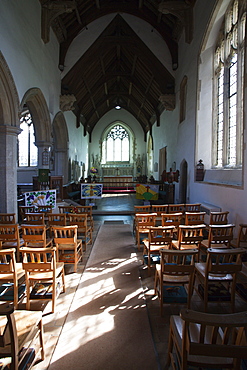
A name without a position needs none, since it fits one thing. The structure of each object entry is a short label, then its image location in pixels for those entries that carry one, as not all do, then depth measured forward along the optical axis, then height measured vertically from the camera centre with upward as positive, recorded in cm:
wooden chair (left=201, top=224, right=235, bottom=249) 388 -93
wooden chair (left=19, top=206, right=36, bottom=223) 590 -86
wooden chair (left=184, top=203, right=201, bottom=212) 665 -70
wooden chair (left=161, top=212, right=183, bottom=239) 478 -78
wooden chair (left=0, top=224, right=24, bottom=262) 416 -93
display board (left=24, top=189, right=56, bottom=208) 710 -57
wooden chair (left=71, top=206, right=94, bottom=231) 645 -104
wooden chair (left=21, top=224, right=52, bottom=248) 406 -93
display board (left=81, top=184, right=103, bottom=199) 985 -50
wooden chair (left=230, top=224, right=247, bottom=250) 396 -103
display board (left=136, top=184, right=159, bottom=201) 1075 -55
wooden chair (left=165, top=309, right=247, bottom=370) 141 -94
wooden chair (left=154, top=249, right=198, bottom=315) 277 -119
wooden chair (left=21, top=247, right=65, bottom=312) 294 -118
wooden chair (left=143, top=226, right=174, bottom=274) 389 -108
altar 1888 -47
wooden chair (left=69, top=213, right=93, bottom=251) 515 -90
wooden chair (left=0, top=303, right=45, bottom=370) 159 -112
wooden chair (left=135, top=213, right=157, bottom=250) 500 -86
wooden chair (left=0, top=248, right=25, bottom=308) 293 -118
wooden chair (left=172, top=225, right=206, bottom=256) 384 -87
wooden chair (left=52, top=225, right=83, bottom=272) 394 -110
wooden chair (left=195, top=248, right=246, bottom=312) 279 -113
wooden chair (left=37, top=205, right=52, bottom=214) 662 -81
